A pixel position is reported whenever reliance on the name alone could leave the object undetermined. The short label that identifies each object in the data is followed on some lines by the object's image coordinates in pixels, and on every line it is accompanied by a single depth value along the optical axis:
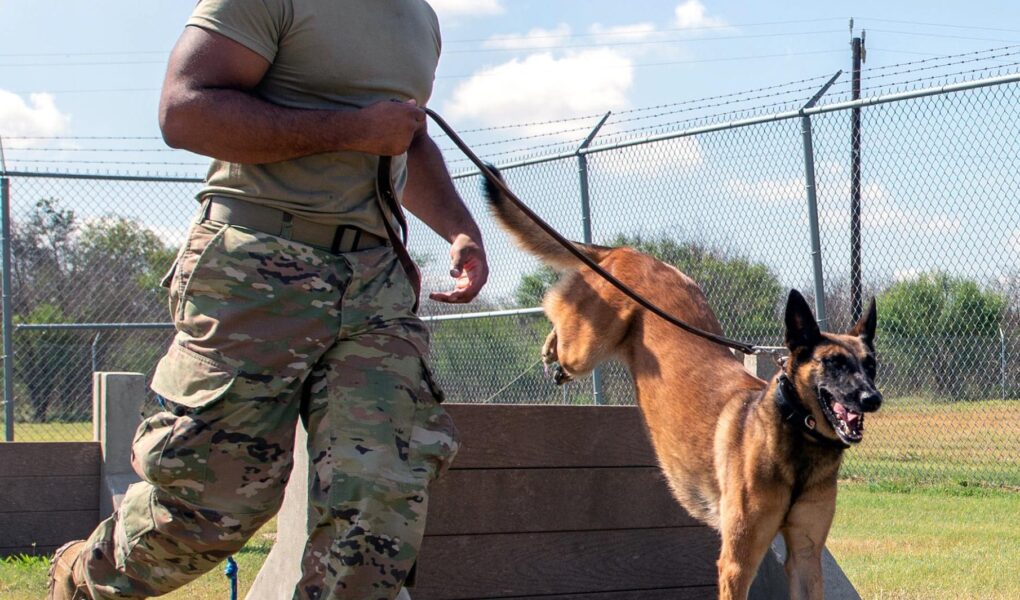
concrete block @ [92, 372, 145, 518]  5.73
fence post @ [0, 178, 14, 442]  7.95
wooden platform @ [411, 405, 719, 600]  3.81
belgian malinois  3.94
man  2.29
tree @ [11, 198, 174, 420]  9.92
